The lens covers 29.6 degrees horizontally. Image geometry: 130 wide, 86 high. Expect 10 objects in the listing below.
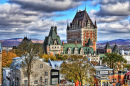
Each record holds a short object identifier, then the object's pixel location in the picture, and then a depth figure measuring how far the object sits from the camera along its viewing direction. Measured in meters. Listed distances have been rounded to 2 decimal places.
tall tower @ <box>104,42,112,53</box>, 167.90
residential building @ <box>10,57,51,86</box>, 57.06
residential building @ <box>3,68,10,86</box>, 63.58
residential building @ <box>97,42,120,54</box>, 166.59
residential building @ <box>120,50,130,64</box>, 179.12
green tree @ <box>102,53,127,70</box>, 83.81
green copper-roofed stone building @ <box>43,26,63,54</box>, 139.50
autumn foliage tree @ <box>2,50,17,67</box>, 83.31
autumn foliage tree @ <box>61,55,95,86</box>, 54.19
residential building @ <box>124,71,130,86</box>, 66.31
